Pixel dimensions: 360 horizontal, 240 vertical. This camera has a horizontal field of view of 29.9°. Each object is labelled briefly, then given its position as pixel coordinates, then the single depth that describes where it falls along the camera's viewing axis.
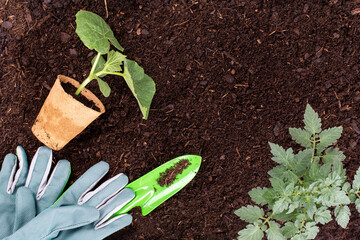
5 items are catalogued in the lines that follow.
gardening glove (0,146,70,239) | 0.95
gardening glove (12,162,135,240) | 0.94
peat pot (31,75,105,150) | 0.90
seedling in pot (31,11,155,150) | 0.86
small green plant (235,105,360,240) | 0.81
